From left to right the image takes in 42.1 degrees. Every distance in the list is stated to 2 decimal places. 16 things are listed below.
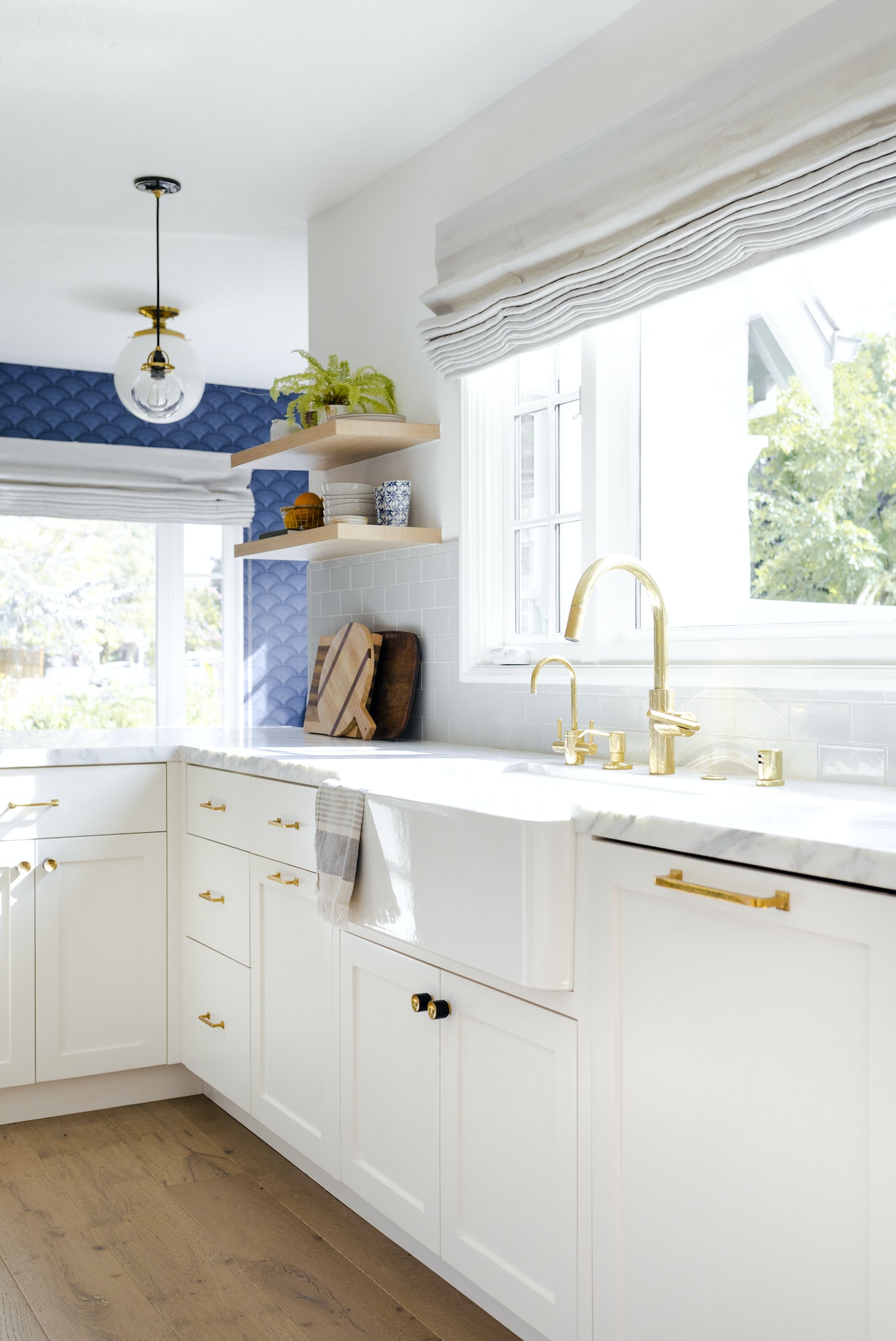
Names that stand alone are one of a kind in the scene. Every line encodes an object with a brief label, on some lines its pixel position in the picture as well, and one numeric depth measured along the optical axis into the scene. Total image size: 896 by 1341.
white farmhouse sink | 1.54
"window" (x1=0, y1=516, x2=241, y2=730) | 5.72
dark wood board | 3.06
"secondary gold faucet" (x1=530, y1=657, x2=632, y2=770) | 2.30
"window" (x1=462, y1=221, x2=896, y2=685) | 2.03
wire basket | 3.25
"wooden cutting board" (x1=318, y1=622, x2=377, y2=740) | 3.13
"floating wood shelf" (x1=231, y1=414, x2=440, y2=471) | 2.95
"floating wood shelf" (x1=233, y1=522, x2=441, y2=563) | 2.90
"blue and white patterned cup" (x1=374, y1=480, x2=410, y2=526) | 3.03
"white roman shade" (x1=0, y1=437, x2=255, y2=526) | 5.54
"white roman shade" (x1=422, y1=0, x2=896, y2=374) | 1.76
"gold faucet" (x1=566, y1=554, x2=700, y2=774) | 2.06
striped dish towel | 1.97
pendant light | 3.63
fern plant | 3.11
